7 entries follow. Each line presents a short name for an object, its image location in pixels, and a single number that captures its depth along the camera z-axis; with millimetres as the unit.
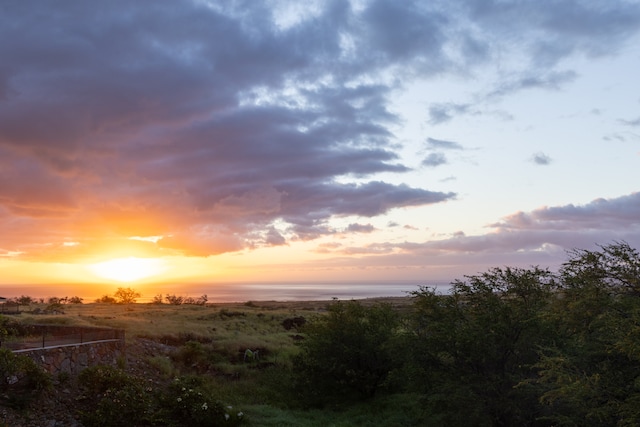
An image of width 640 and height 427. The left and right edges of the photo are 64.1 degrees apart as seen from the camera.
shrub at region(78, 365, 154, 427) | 18250
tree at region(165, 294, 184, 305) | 114562
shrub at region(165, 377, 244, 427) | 20172
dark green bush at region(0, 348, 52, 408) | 17547
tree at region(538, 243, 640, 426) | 14898
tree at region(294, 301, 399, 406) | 29047
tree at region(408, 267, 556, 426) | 19703
